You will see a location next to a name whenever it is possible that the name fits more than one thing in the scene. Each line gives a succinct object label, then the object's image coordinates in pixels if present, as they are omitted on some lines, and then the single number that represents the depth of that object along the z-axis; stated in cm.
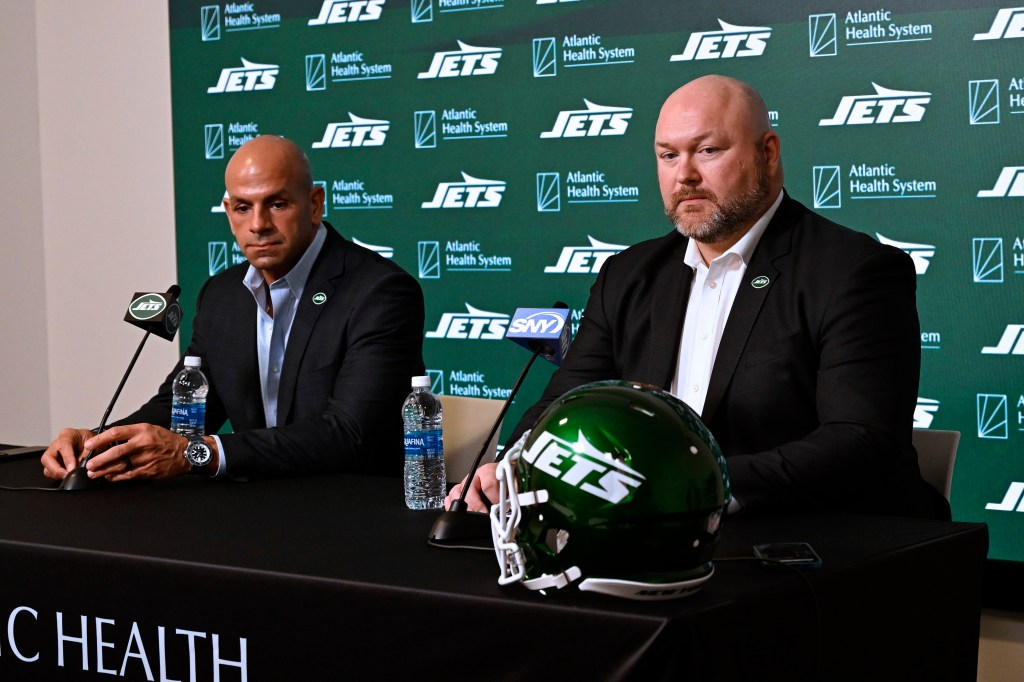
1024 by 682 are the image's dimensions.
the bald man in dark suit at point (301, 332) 264
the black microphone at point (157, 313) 241
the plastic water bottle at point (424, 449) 204
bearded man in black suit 205
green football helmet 133
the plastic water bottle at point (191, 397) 298
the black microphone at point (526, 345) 172
